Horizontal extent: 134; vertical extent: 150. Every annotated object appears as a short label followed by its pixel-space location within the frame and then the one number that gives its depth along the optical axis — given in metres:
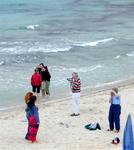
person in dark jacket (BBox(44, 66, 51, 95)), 20.48
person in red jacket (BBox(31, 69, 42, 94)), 20.08
